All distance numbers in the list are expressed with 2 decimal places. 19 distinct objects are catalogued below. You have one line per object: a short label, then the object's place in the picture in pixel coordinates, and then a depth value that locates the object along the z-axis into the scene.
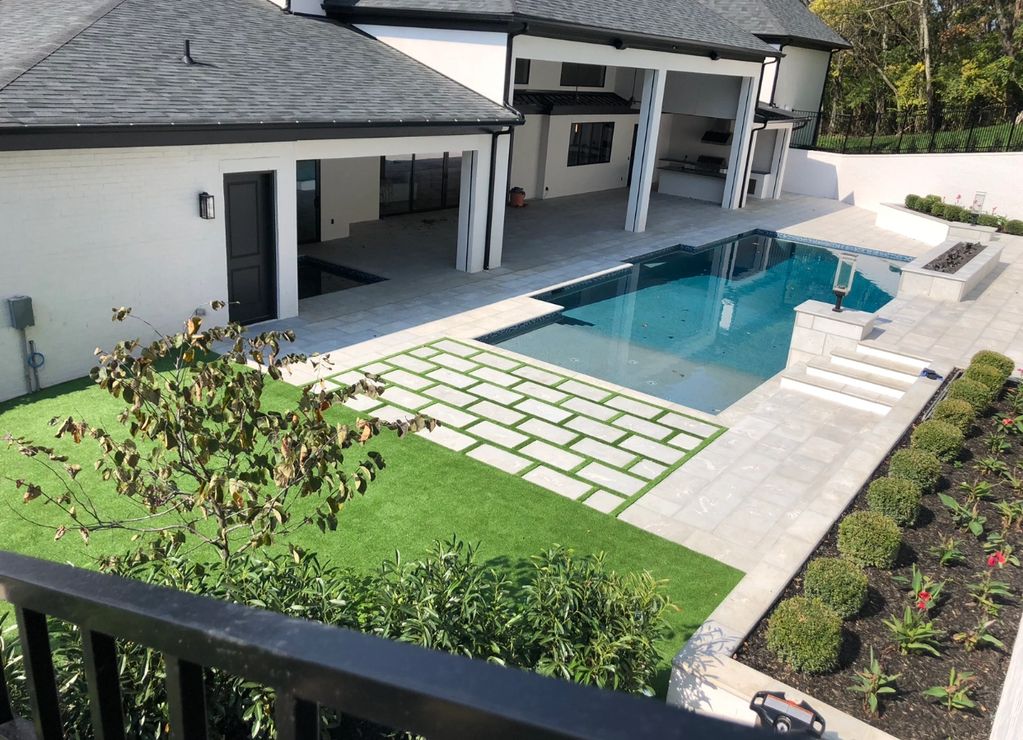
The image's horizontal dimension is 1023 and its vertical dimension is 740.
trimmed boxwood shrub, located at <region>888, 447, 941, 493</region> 8.67
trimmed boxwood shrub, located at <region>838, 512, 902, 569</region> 7.29
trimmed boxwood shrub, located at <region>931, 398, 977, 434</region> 10.00
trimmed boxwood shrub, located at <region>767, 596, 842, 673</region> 6.01
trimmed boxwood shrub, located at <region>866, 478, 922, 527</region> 8.04
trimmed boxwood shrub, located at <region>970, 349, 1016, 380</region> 11.84
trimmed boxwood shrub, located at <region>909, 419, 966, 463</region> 9.41
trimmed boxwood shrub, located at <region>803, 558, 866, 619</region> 6.62
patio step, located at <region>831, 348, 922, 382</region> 13.18
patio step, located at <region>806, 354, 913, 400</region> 12.88
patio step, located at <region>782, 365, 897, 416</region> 12.55
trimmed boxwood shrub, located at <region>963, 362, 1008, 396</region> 11.20
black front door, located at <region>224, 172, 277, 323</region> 13.53
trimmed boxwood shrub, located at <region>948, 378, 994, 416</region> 10.76
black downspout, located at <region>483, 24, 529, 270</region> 17.30
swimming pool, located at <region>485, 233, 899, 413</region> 14.26
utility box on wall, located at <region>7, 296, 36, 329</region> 10.59
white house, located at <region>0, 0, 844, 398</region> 10.98
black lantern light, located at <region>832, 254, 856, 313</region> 13.98
